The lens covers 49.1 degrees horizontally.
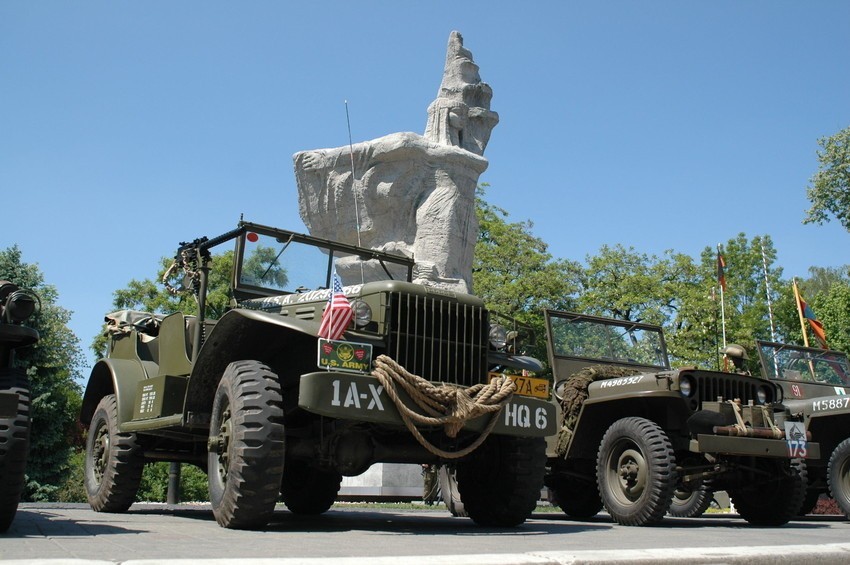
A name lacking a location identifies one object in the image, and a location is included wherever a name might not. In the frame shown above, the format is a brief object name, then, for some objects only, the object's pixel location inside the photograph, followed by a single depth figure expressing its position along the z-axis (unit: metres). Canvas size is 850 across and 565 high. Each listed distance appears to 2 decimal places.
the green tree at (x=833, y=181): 29.03
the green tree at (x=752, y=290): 36.53
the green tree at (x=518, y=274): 34.50
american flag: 6.57
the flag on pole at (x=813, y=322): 17.00
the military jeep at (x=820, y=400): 10.62
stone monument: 25.59
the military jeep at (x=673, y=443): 8.64
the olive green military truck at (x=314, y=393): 6.43
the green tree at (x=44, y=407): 18.72
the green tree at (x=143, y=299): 37.62
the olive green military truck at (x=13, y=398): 5.23
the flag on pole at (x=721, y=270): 15.98
